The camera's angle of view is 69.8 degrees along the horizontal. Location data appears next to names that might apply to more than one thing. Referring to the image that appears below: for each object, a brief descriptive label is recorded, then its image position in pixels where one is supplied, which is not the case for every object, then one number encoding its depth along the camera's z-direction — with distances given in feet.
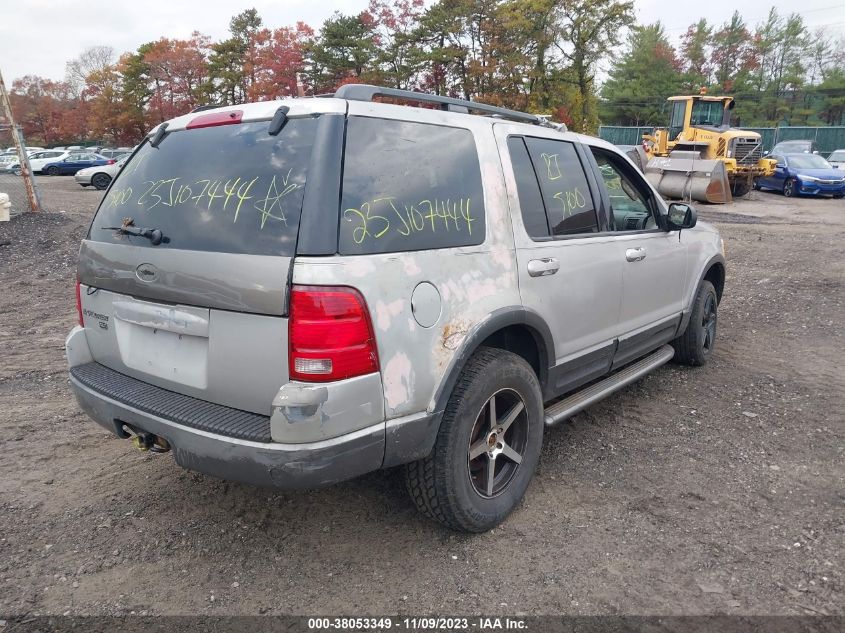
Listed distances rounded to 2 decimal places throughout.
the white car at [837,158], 78.83
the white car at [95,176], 77.51
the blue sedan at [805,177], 67.56
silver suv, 7.33
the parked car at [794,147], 82.12
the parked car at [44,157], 109.19
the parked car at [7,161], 99.09
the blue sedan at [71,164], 108.37
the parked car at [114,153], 111.71
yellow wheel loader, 57.11
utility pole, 36.17
